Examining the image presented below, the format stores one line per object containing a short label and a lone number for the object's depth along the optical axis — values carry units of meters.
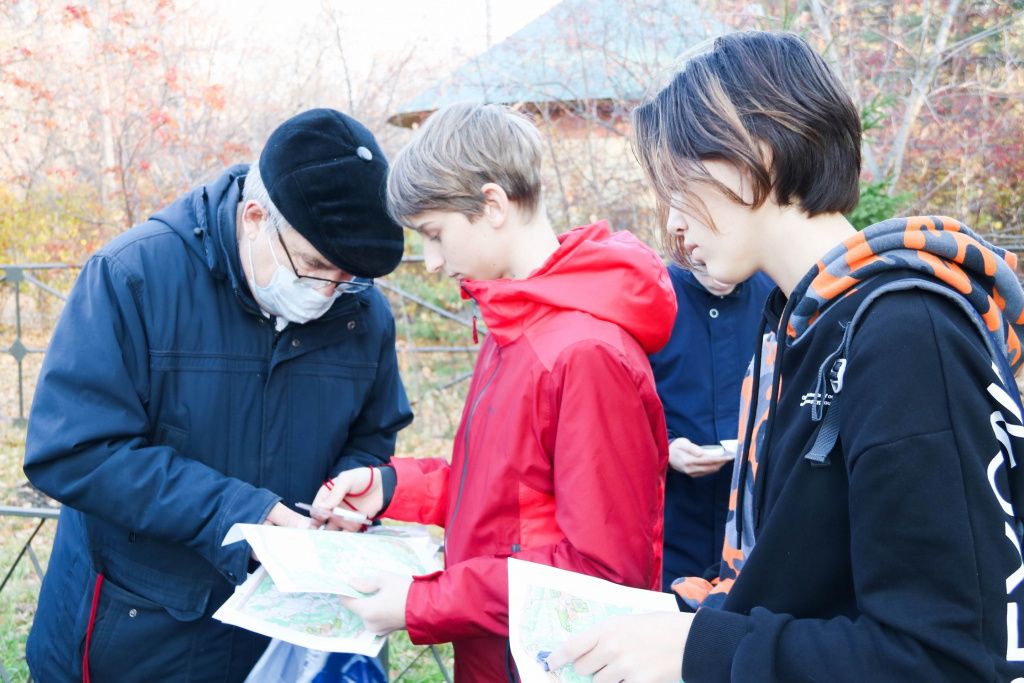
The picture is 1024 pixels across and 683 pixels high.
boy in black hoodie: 1.07
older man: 2.06
